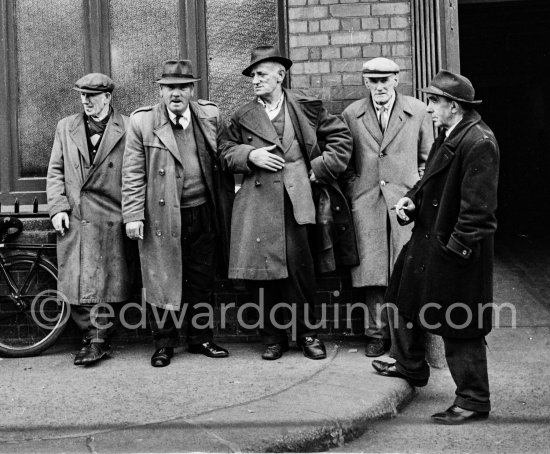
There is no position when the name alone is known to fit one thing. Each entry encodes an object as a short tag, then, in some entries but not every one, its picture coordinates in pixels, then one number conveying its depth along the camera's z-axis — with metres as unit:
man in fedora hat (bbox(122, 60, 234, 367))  6.43
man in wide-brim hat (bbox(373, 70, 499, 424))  5.13
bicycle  6.84
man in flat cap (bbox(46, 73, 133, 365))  6.65
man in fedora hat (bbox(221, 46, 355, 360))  6.45
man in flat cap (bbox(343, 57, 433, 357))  6.57
